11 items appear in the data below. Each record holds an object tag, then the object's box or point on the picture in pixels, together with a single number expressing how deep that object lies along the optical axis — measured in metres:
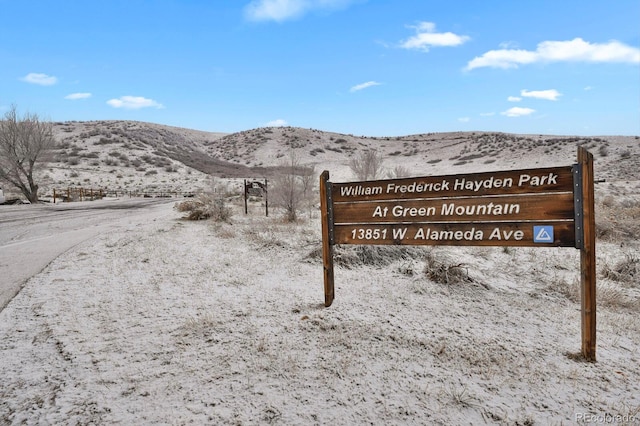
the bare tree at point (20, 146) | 23.38
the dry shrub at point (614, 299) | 4.98
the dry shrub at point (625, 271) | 6.23
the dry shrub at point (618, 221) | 9.57
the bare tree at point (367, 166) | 21.47
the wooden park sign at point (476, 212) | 3.29
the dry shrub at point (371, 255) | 6.53
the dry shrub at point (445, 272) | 5.53
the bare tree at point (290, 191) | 12.05
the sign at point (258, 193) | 13.16
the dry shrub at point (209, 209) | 11.70
